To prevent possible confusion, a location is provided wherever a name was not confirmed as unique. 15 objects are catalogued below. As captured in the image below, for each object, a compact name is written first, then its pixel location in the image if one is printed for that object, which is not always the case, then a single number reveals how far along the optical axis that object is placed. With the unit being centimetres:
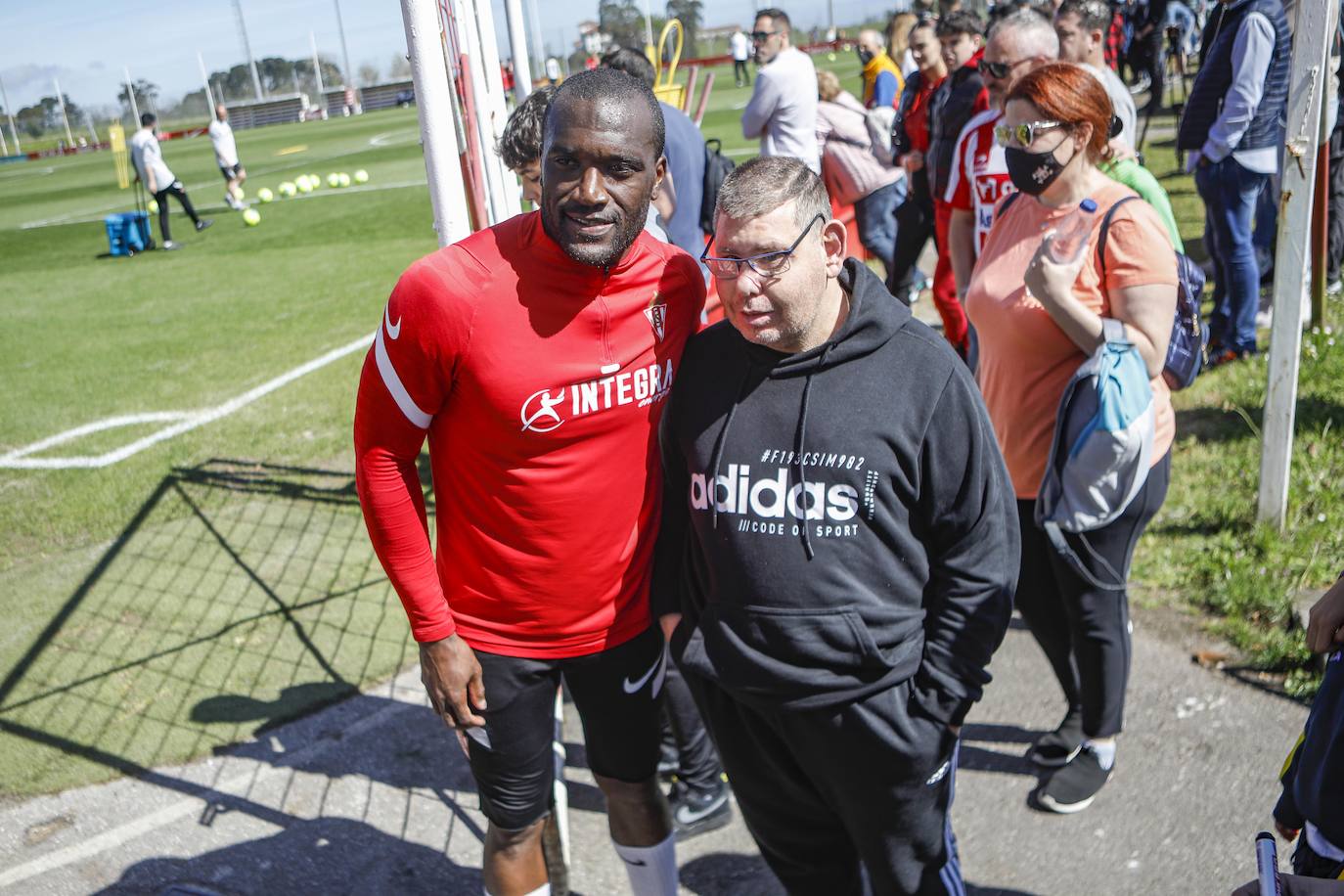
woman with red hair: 272
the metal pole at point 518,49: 421
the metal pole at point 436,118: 263
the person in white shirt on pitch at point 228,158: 2189
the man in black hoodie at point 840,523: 204
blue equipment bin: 1694
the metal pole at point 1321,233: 557
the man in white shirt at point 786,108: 700
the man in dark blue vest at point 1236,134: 591
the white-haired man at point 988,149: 420
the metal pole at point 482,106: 321
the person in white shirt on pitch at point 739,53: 3803
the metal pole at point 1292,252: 393
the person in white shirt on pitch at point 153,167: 1762
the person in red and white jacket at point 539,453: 219
